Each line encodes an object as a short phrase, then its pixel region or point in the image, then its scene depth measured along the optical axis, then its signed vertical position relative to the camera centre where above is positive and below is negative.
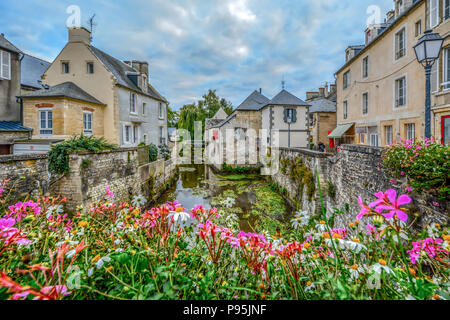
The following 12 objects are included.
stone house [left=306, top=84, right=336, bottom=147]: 24.45 +4.31
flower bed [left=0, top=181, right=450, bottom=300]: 1.15 -0.70
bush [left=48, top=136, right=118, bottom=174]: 7.59 +0.09
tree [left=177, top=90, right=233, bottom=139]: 36.19 +9.36
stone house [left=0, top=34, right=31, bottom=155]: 11.87 +3.73
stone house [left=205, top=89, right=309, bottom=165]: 20.12 +3.08
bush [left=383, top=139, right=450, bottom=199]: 3.16 -0.11
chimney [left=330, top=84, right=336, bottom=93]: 30.43 +9.74
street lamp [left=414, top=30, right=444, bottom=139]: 4.33 +2.14
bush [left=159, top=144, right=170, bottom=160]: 20.20 +0.51
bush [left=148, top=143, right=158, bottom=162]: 15.15 +0.31
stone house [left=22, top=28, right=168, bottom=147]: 12.65 +3.91
